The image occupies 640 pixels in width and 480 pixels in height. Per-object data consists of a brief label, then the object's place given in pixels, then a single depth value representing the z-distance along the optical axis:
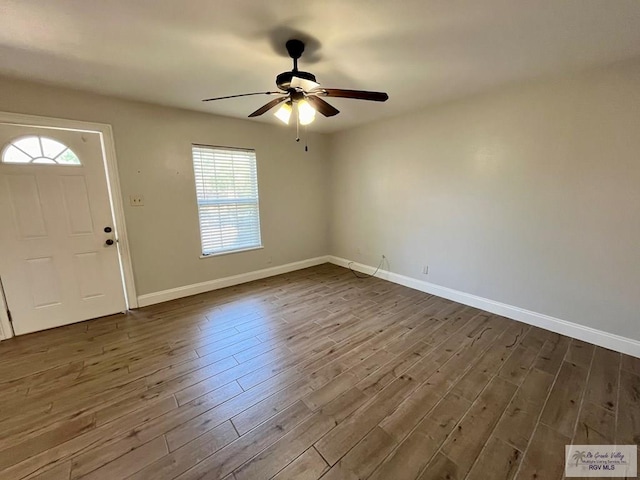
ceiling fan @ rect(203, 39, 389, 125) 1.87
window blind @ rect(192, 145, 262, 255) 3.76
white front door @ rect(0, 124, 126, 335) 2.61
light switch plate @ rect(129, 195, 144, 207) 3.22
